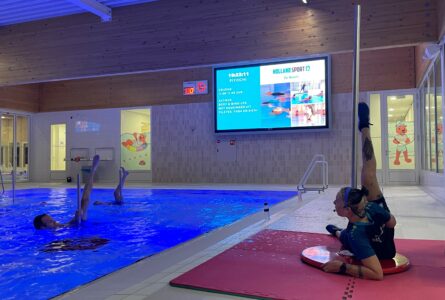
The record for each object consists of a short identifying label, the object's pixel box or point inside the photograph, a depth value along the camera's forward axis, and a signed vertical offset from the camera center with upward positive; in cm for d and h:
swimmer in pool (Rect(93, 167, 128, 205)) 849 -83
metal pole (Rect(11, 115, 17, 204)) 1582 +51
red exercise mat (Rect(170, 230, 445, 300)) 231 -79
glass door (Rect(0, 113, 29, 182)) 1552 +43
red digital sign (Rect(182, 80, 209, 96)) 1390 +238
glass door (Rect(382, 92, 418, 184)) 1167 +51
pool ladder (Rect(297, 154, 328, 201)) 783 -67
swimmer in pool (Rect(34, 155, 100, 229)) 592 -93
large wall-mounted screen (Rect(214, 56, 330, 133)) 1192 +184
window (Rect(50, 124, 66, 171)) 1639 +37
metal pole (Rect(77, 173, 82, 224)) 622 -77
